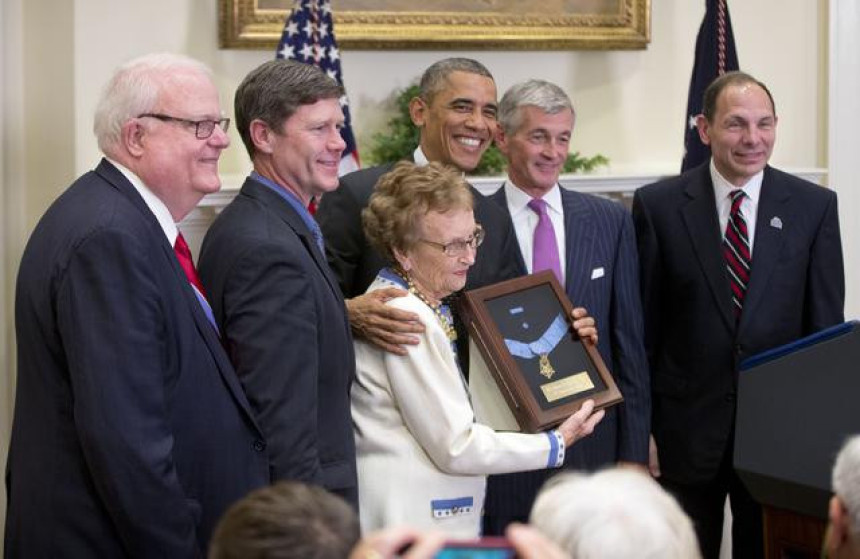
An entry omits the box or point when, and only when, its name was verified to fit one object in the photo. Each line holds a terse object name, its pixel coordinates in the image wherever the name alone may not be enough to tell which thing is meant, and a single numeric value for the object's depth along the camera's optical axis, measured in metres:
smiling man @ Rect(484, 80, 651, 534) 3.95
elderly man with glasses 2.54
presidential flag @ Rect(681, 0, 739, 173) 5.87
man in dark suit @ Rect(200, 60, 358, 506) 2.82
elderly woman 3.07
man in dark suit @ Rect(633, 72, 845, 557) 4.14
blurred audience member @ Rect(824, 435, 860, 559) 2.04
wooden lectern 3.35
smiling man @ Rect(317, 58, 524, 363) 3.70
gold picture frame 5.73
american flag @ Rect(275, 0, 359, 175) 5.37
